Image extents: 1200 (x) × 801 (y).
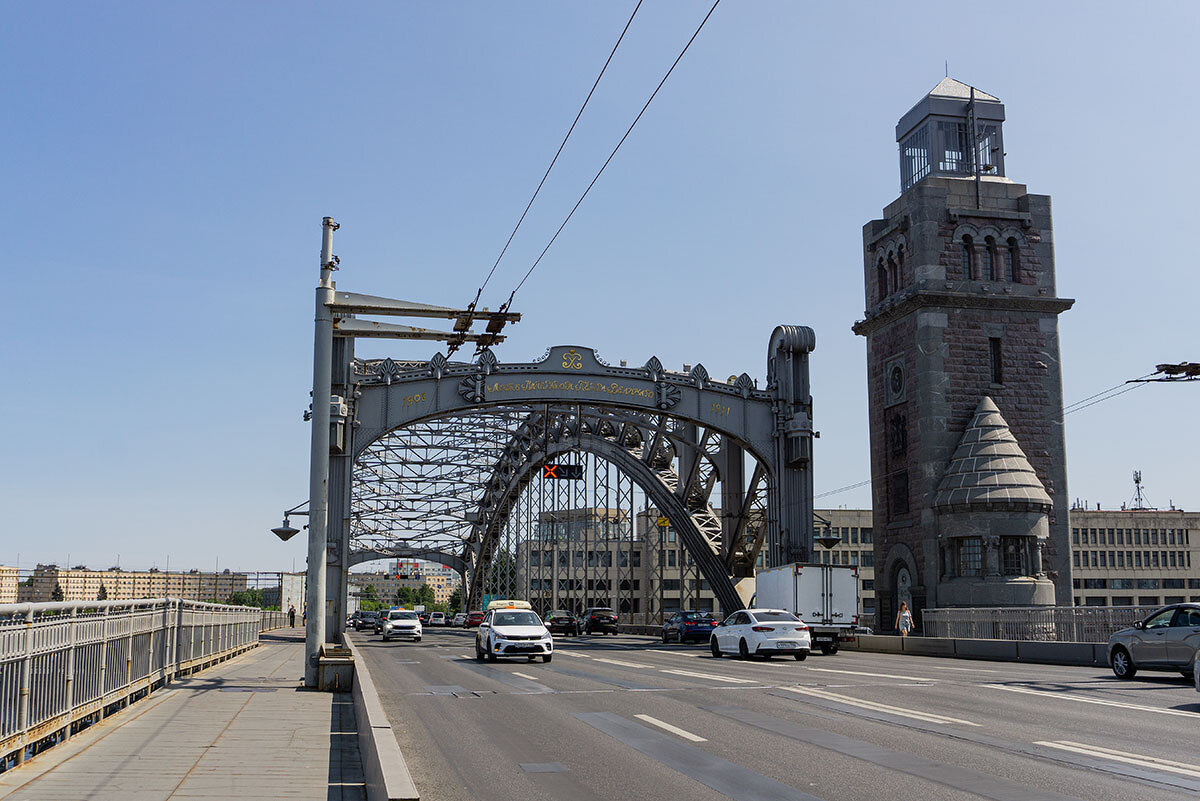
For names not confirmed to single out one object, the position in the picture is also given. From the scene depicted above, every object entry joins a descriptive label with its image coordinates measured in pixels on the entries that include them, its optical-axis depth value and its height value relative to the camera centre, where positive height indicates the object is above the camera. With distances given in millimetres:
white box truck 37000 -1555
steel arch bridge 40688 +5318
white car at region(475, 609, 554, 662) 30375 -2431
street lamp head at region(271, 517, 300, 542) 30188 +512
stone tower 42719 +7318
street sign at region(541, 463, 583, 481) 58828 +4402
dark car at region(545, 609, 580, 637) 63125 -4218
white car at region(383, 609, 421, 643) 54469 -3815
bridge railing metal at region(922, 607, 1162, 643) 27562 -2122
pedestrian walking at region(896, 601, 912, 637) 39688 -2625
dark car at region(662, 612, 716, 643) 47875 -3435
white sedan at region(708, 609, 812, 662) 29656 -2342
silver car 20109 -1819
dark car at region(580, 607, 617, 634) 64438 -4209
